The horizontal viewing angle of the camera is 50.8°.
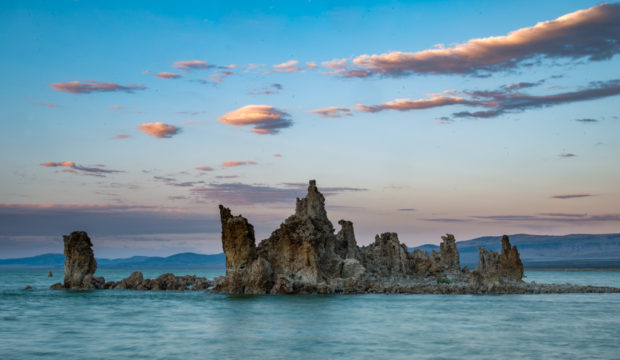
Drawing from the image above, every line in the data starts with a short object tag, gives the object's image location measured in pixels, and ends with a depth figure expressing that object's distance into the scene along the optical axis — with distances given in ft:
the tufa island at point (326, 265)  226.17
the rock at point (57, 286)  293.39
